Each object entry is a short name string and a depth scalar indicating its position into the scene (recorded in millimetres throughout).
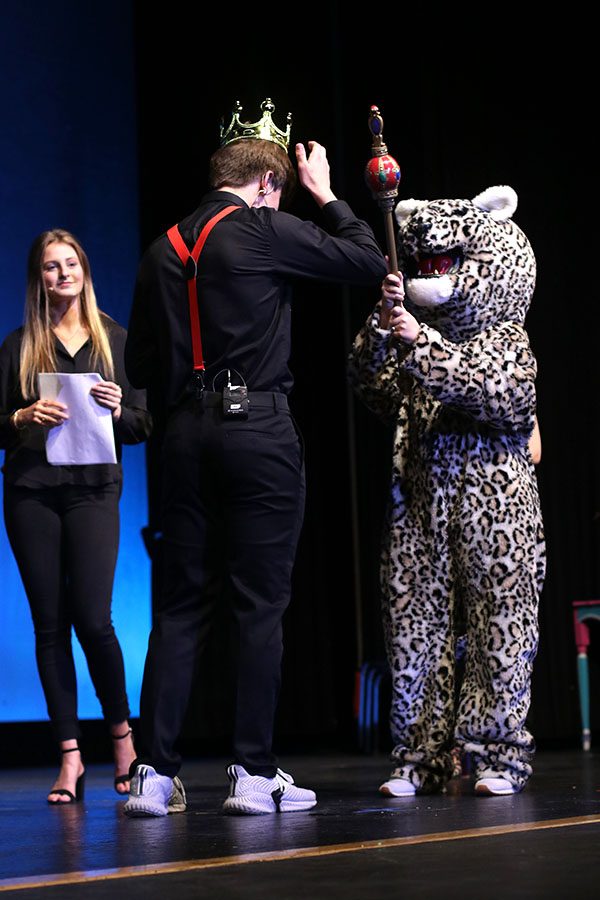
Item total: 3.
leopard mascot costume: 6219
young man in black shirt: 5754
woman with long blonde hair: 7234
